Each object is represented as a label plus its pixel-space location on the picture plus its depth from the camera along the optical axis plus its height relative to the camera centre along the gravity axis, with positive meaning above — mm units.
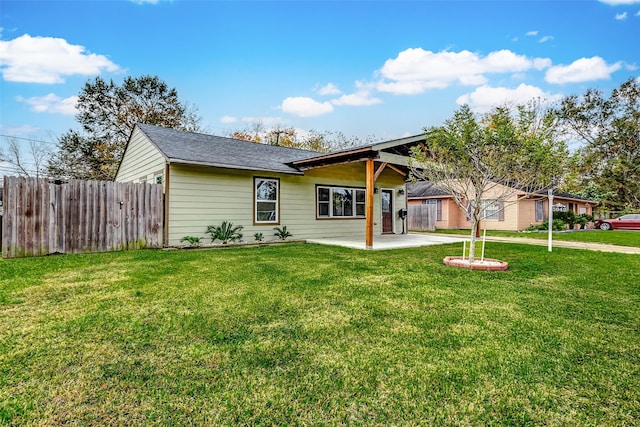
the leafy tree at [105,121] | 21000 +6240
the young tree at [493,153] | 5988 +1180
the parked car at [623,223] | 19089 -590
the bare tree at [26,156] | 21109 +3869
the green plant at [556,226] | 17266 -674
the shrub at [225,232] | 9430 -529
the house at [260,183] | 8867 +1017
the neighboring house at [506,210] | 18594 +299
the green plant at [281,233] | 10703 -629
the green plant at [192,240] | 8867 -710
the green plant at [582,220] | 19672 -403
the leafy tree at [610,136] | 26109 +6437
